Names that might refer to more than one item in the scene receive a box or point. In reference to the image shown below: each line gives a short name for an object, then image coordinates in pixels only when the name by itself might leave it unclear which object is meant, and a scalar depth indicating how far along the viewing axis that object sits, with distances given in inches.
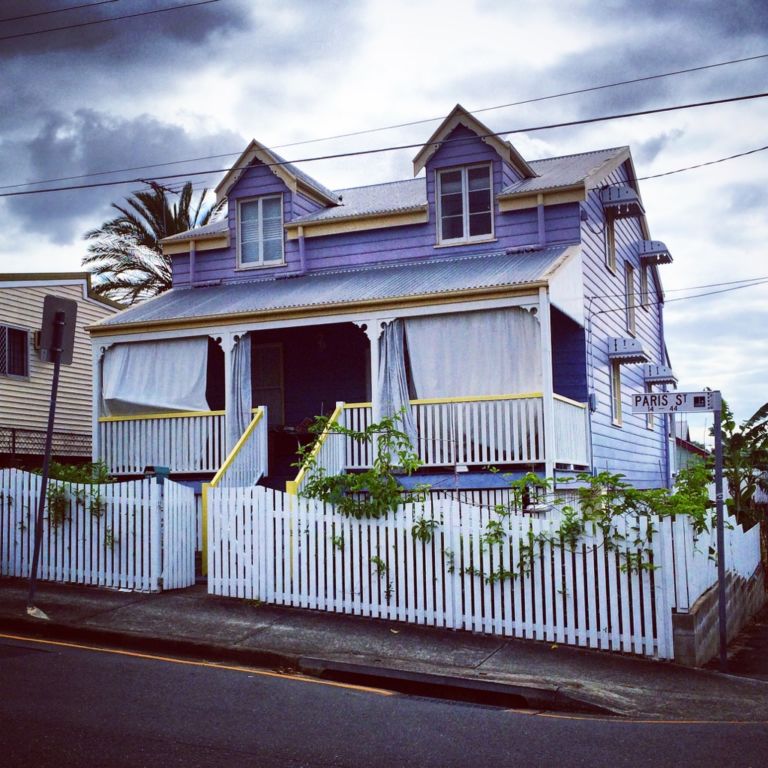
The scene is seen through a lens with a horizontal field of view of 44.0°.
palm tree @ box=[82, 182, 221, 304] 1365.7
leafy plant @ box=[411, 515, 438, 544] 414.6
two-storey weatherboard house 596.1
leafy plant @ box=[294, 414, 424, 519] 425.4
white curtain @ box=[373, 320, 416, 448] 616.4
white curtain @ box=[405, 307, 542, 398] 594.5
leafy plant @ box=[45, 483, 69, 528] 484.7
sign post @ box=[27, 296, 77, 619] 428.5
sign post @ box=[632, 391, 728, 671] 372.8
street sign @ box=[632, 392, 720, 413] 396.8
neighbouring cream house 892.7
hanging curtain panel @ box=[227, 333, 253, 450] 652.1
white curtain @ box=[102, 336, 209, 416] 677.9
